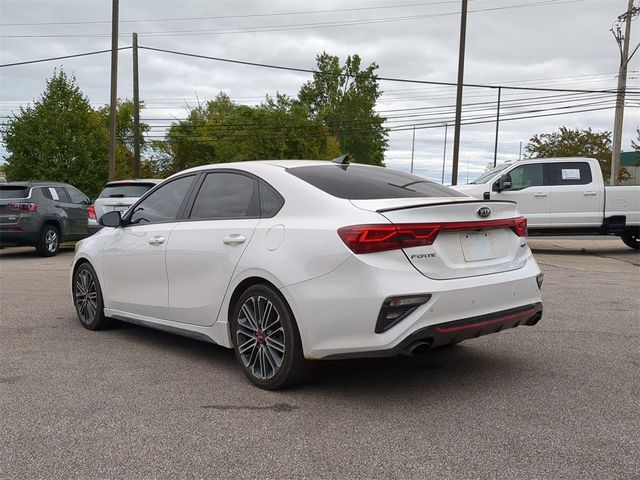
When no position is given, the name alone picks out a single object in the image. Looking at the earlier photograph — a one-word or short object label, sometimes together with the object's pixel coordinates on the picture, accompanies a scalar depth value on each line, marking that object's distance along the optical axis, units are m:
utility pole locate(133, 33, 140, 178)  26.73
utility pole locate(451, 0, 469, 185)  23.45
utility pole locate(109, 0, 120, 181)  22.66
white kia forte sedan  3.80
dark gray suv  13.72
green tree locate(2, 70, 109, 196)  27.45
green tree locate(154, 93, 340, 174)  63.03
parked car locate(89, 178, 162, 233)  13.87
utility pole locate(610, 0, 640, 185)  28.06
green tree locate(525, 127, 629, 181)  59.16
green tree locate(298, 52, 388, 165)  72.94
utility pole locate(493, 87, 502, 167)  42.18
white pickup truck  14.28
